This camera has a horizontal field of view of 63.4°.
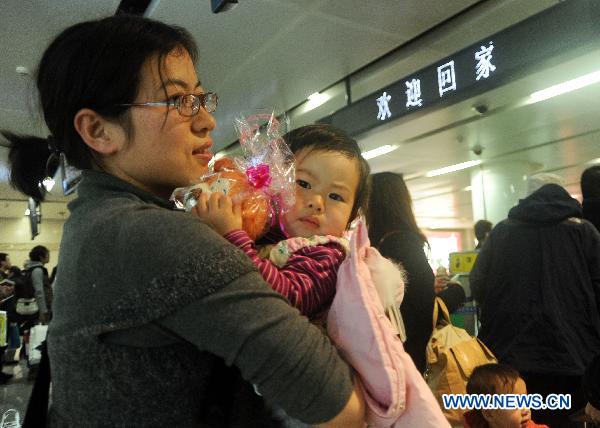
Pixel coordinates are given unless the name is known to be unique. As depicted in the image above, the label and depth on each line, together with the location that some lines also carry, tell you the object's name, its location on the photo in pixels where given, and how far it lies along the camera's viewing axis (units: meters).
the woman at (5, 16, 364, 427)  0.66
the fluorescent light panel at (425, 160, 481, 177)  8.72
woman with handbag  2.06
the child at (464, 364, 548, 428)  2.07
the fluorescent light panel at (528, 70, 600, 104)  4.58
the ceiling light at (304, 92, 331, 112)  5.10
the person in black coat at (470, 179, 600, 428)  2.60
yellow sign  6.14
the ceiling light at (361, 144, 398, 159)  7.25
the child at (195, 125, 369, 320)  0.90
